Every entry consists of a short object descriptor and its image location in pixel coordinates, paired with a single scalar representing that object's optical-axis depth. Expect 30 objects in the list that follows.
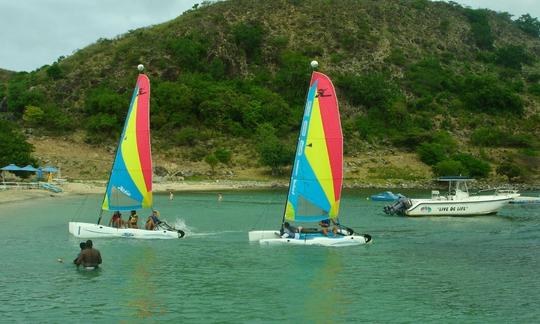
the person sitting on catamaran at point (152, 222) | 39.66
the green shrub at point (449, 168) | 102.44
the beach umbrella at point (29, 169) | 78.34
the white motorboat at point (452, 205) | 59.75
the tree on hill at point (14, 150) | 81.65
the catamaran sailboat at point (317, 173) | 36.19
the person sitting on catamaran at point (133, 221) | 40.03
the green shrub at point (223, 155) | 103.81
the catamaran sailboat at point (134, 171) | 39.75
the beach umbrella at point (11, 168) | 76.40
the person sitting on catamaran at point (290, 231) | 36.56
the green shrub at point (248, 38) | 142.50
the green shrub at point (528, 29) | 198.75
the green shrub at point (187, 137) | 111.25
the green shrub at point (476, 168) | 105.50
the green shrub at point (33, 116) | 114.50
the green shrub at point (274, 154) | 99.81
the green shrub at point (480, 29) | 170.62
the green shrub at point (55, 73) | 133.62
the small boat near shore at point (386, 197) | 77.06
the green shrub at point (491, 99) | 135.12
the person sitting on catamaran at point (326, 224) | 37.38
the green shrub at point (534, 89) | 148.38
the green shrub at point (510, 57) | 162.75
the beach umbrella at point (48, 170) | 80.12
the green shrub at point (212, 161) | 101.27
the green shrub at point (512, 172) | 106.31
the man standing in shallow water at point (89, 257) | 30.73
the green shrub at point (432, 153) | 109.56
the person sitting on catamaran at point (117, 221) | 39.78
